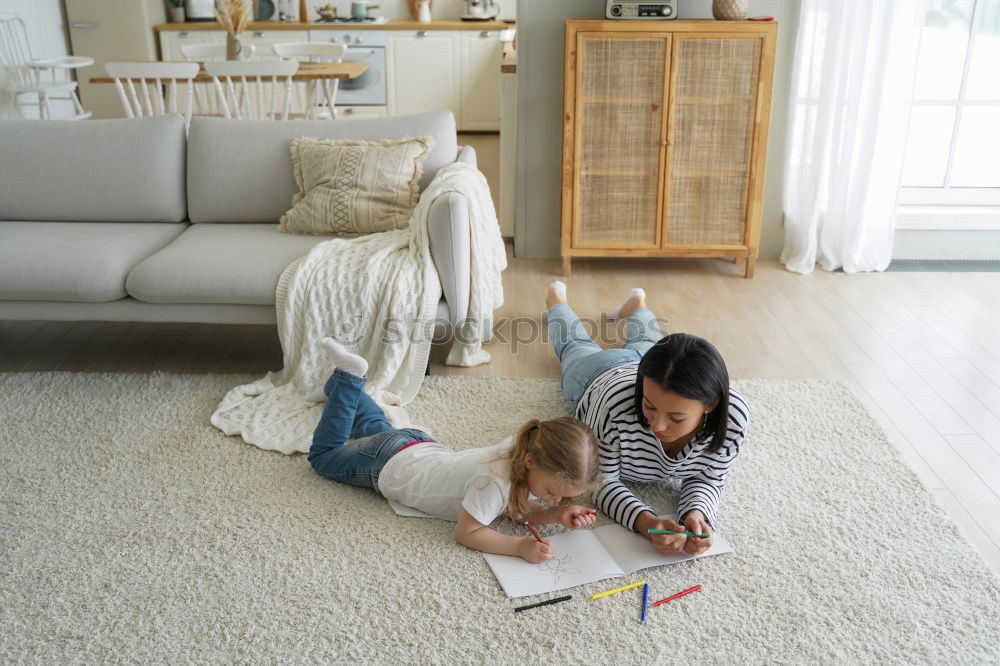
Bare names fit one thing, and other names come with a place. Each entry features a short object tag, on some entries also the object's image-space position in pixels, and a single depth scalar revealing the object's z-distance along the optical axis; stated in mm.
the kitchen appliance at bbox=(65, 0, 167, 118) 6012
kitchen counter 6070
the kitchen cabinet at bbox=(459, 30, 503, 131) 6184
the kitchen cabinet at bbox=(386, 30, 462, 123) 6184
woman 1766
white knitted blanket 2652
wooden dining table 4336
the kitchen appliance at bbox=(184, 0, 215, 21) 6109
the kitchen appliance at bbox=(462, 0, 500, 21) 6176
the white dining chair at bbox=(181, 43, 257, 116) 4759
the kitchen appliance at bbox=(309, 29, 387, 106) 6157
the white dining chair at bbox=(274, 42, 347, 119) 4609
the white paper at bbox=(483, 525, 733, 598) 1843
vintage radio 3508
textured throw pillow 3010
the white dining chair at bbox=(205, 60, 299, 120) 4184
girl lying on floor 1786
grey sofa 3029
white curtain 3594
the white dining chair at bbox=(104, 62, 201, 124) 4168
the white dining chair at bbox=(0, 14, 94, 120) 5102
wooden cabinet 3520
